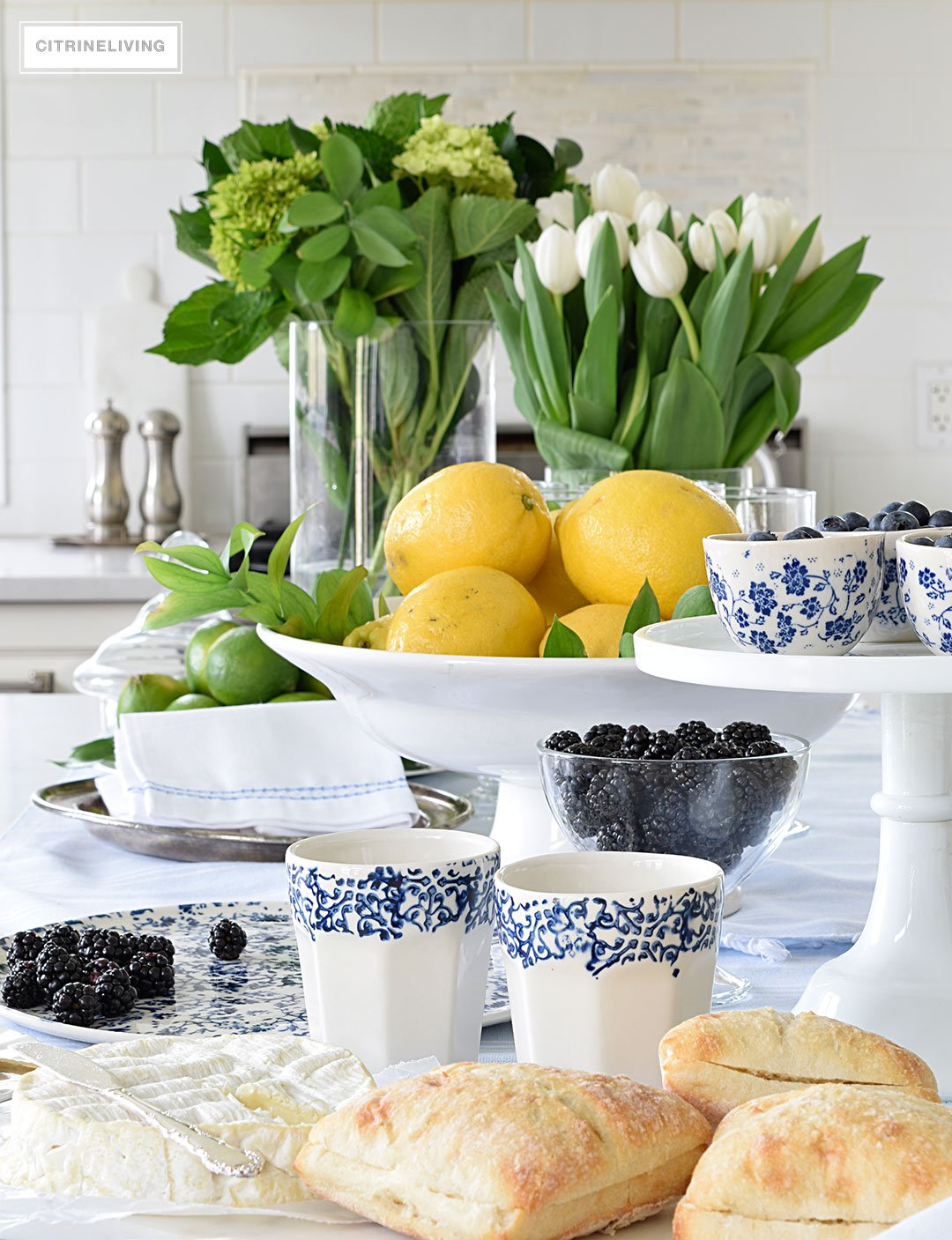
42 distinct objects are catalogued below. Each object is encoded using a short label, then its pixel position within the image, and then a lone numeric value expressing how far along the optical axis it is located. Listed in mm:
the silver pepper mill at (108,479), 4886
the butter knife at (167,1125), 1169
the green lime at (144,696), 1823
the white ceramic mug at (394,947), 1270
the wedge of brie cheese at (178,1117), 1170
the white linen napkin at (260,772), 1722
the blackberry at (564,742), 1416
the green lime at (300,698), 1821
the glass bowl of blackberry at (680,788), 1382
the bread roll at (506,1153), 1124
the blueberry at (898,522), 1343
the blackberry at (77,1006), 1361
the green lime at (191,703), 1805
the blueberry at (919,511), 1368
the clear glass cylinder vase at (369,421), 2229
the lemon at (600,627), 1521
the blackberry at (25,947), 1423
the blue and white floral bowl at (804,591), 1288
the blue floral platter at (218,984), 1371
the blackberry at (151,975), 1406
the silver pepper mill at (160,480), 4893
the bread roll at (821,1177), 1110
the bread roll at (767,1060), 1189
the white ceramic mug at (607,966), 1232
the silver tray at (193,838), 1697
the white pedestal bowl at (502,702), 1458
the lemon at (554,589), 1622
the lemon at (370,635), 1575
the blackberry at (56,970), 1386
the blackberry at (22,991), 1378
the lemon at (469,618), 1504
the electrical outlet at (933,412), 5211
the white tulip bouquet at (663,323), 1962
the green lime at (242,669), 1808
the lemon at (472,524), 1556
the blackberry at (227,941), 1465
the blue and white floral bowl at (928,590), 1261
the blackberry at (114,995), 1374
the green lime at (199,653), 1828
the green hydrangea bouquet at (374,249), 2136
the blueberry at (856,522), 1381
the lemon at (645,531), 1525
